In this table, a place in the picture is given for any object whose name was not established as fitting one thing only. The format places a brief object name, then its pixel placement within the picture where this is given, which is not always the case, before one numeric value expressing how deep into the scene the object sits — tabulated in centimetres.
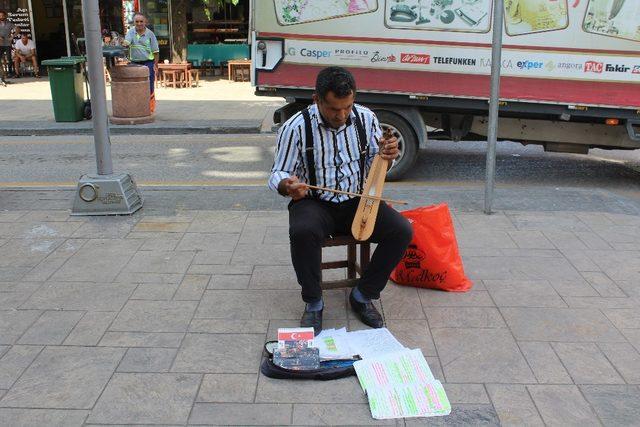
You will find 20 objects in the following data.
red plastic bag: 401
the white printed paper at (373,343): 334
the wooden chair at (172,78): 1609
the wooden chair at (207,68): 1846
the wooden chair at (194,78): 1636
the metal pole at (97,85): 530
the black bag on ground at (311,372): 312
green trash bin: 1099
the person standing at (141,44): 1148
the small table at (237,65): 1697
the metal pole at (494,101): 527
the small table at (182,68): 1596
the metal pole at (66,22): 1886
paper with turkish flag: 330
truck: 659
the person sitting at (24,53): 1842
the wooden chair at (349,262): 375
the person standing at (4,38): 1720
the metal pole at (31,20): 1873
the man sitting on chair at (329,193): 353
